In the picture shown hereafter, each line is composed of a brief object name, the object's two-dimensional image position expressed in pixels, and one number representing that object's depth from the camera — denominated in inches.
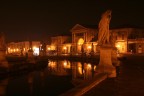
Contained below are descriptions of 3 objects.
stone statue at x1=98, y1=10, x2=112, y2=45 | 257.5
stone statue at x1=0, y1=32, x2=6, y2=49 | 426.7
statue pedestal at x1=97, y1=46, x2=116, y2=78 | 256.1
